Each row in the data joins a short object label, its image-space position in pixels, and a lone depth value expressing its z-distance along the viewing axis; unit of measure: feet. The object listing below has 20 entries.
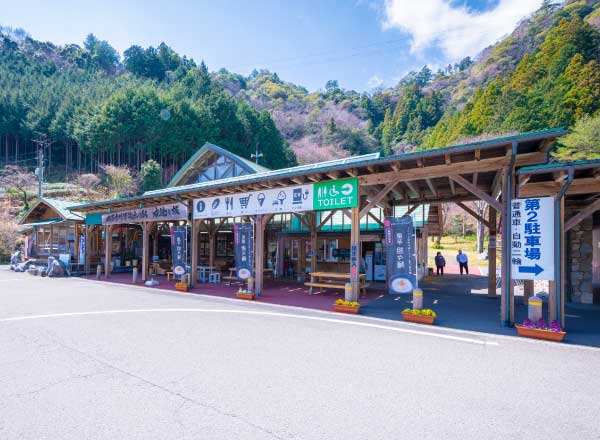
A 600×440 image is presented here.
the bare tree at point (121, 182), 99.40
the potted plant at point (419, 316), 22.85
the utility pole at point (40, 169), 88.78
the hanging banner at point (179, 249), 40.47
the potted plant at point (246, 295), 32.70
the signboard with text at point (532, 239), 20.24
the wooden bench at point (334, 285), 33.57
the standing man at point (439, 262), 58.59
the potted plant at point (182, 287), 38.11
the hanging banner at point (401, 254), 25.30
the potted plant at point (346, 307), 26.35
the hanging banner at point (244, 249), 35.27
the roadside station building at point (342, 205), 21.53
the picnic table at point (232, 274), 43.19
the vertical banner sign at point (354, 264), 27.94
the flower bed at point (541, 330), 18.62
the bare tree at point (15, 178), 108.49
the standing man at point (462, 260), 57.98
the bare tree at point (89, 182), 106.14
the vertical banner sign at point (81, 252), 56.49
